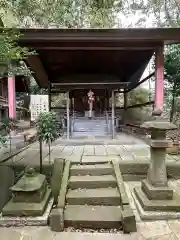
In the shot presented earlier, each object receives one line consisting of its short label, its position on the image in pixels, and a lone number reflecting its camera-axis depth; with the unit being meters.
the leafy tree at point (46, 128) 2.88
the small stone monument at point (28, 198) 2.36
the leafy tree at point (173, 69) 6.77
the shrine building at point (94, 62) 4.15
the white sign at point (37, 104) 4.89
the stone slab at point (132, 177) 3.20
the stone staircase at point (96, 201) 2.24
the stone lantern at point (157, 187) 2.38
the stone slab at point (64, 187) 2.47
